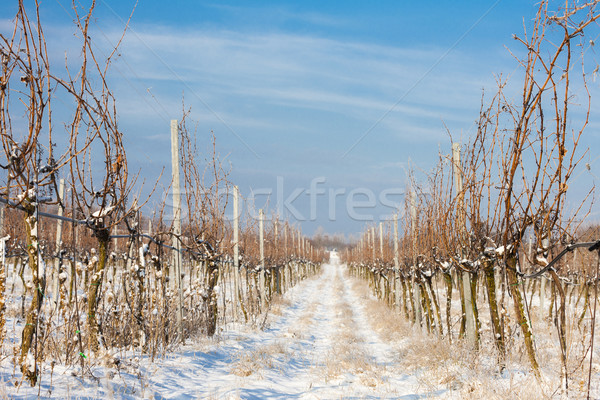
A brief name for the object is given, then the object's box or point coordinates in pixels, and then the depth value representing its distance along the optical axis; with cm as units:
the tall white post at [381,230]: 1829
